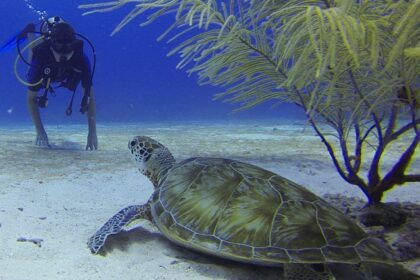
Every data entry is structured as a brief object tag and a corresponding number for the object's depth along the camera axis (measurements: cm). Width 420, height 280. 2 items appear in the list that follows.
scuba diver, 623
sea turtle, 207
